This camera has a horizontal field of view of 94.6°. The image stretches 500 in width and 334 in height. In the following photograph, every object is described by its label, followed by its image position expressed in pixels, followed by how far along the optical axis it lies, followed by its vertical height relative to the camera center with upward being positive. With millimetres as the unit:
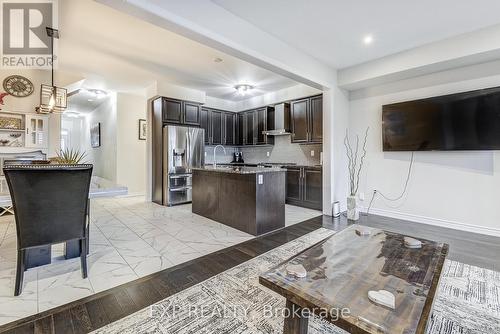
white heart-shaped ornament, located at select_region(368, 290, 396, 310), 1006 -598
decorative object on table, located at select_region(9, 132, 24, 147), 4520 +504
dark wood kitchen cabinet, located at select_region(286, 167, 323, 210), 4734 -465
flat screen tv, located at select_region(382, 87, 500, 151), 3180 +656
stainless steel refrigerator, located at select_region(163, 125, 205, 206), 5140 +147
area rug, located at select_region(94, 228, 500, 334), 1514 -1058
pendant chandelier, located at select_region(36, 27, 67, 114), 3436 +1045
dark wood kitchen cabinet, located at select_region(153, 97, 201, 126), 5242 +1281
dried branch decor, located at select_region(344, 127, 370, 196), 4660 +47
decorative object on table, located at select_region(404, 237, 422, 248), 1689 -579
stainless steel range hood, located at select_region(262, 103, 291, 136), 5488 +1103
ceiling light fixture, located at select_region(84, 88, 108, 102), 5918 +1939
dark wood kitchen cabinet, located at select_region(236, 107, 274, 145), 5939 +1083
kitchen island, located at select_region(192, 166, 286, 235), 3293 -508
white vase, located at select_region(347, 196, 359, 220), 4078 -779
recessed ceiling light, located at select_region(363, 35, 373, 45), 3210 +1793
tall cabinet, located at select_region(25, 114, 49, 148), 4590 +702
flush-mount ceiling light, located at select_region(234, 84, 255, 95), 5359 +1846
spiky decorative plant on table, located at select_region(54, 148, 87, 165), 2521 +70
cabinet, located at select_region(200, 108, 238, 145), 6242 +1112
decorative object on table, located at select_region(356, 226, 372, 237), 1935 -568
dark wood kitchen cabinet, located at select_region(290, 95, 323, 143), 4875 +1011
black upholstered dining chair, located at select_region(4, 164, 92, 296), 1785 -312
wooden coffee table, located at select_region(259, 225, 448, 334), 938 -611
